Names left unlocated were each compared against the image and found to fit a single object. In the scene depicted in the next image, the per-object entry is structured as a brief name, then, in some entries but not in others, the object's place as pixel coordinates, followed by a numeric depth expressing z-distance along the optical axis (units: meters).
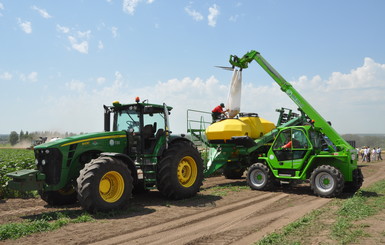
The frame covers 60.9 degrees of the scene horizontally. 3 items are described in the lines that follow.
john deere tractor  6.98
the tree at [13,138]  99.61
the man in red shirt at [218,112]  13.45
